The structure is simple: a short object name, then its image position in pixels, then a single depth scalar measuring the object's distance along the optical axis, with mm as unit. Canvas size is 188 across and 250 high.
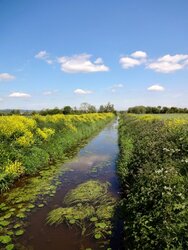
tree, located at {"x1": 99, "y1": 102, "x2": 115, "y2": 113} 89283
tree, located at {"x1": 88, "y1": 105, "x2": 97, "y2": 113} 81801
